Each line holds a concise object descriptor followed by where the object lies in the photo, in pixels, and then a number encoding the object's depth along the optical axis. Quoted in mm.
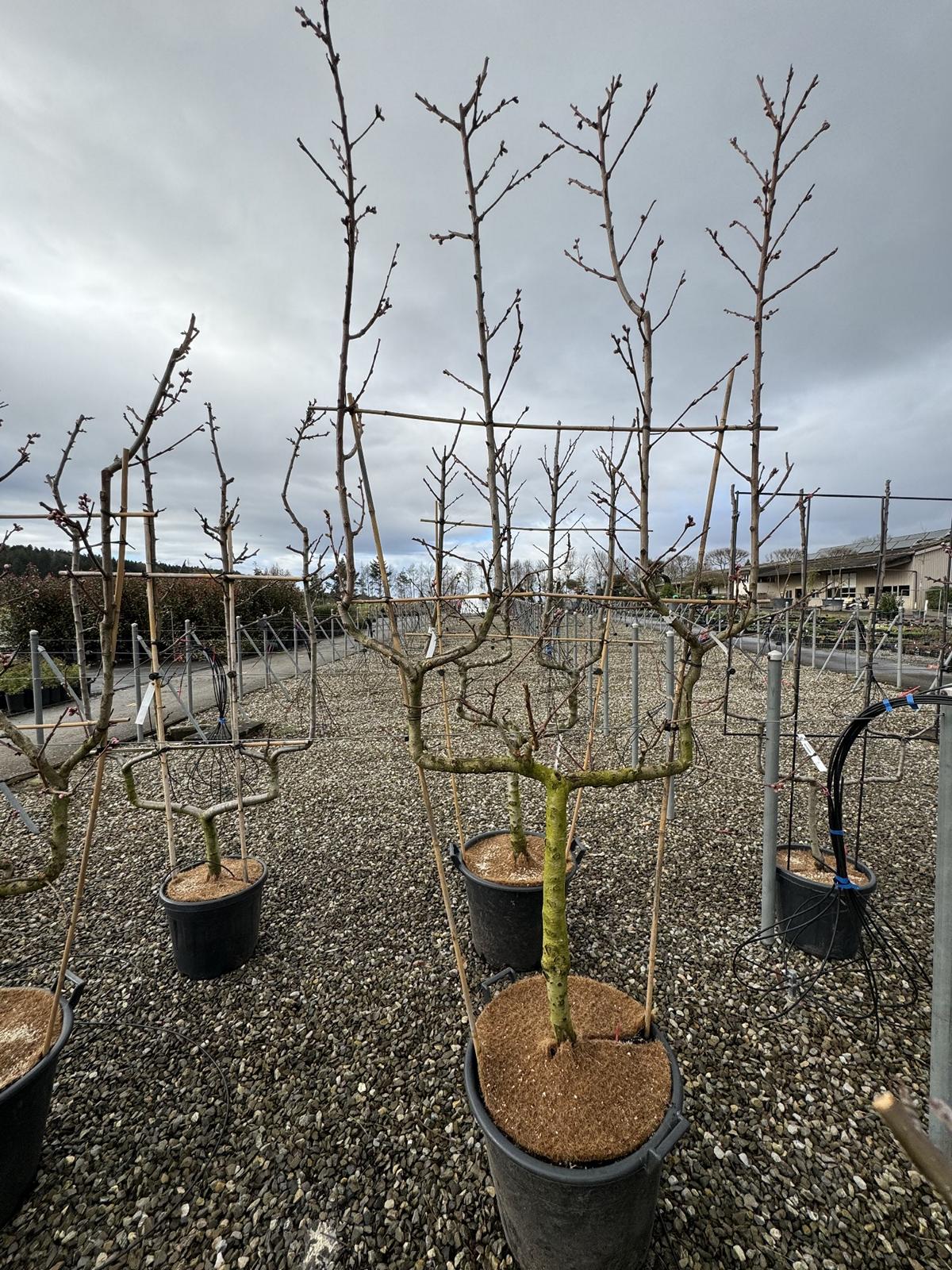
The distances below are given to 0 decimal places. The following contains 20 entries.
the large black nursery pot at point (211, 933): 2887
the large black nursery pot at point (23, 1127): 1854
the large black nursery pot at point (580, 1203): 1552
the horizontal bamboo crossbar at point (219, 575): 2994
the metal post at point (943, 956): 1743
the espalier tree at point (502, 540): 1706
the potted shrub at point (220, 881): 2908
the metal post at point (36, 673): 5102
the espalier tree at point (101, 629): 1641
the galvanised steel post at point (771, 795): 2889
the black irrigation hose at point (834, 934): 2379
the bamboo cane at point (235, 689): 3166
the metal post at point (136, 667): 6607
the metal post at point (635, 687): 5759
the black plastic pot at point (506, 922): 2922
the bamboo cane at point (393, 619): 1815
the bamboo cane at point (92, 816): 1743
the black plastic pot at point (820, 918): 2867
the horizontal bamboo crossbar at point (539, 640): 2364
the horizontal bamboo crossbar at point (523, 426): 1919
